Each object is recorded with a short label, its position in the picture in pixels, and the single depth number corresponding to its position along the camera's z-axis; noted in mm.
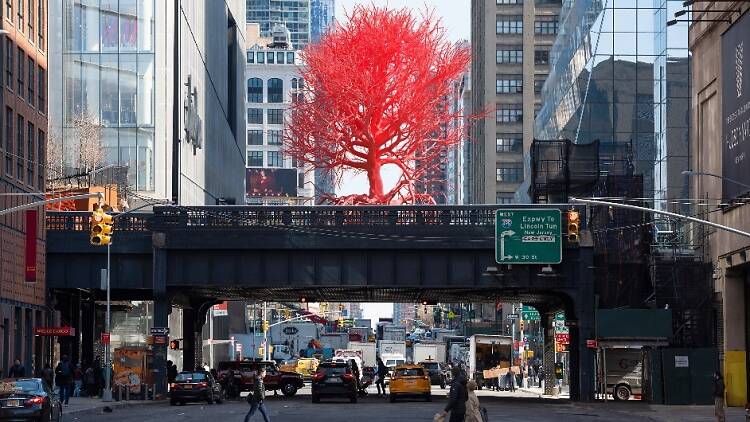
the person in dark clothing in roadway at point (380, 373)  76125
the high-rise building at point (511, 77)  184375
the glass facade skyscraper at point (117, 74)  91375
